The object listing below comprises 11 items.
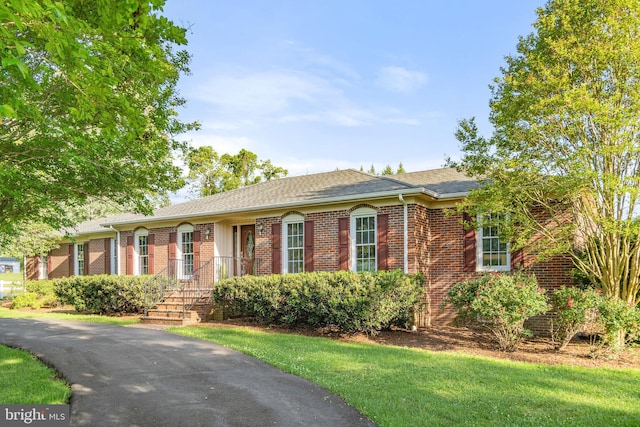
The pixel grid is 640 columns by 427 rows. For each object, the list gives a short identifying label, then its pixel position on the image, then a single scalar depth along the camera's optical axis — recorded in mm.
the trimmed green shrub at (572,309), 8609
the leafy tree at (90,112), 4355
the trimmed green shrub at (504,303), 8828
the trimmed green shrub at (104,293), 14609
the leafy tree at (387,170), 36731
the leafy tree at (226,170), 34844
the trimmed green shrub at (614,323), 8305
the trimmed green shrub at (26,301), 18891
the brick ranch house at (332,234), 12086
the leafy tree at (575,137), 8305
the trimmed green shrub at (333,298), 10273
